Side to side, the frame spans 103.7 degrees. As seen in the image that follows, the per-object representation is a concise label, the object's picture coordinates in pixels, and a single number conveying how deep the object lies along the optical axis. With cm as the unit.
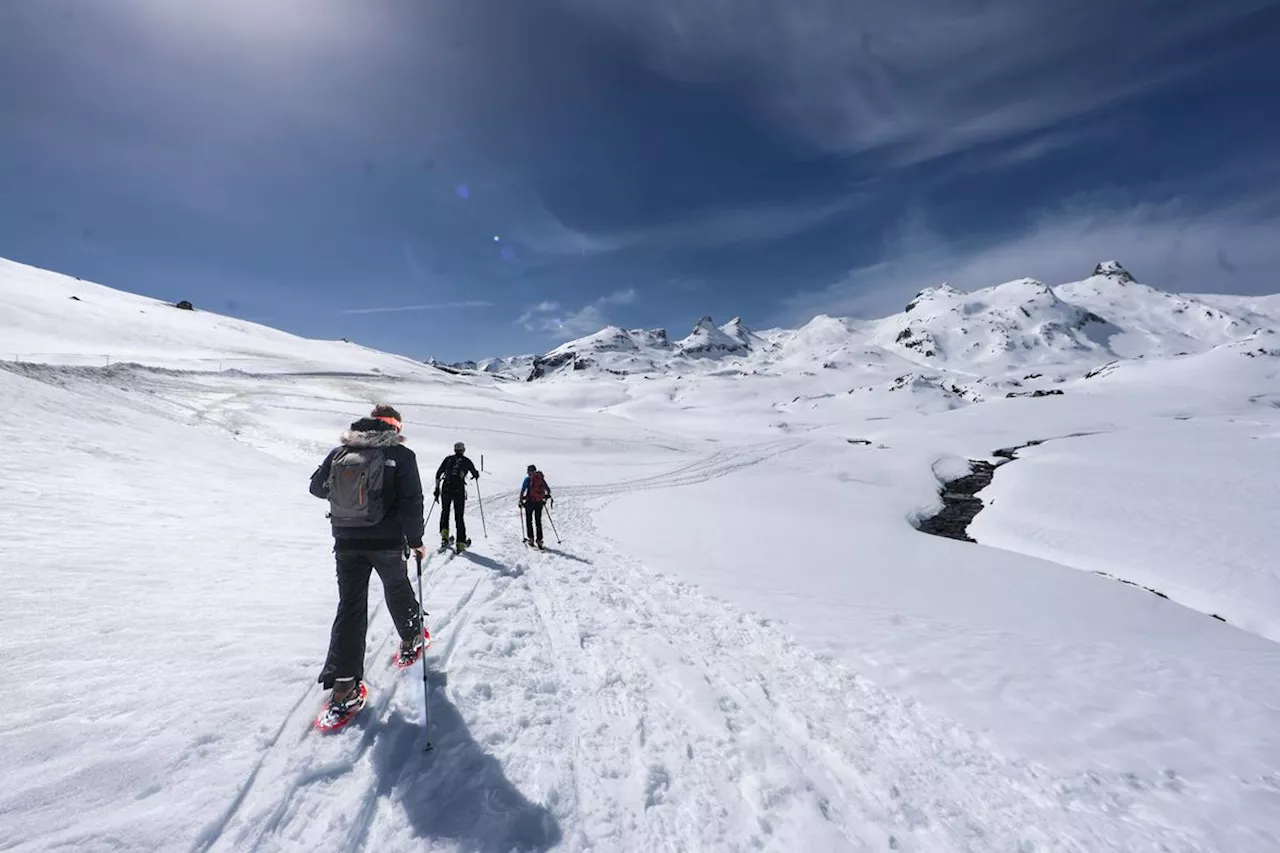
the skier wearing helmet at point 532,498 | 1298
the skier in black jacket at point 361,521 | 470
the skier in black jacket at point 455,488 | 1150
